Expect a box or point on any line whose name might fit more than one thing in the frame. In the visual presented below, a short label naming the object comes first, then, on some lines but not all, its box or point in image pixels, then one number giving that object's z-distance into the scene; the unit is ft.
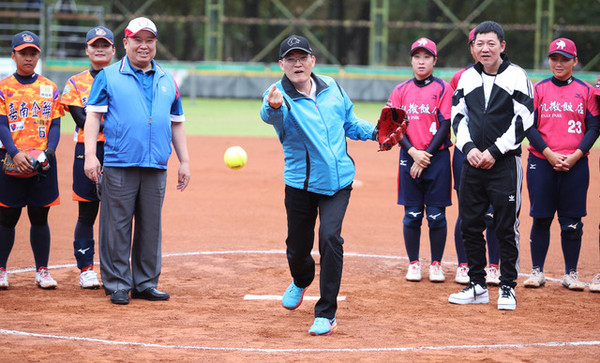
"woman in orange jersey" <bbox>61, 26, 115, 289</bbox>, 48.14
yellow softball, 55.26
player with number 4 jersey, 51.42
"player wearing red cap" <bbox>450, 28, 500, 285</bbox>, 51.21
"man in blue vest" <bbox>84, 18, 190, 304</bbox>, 44.55
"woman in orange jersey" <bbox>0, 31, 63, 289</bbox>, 47.50
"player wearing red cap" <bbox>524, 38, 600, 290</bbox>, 49.26
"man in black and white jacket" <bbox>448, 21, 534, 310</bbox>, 43.86
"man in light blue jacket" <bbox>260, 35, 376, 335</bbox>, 38.91
